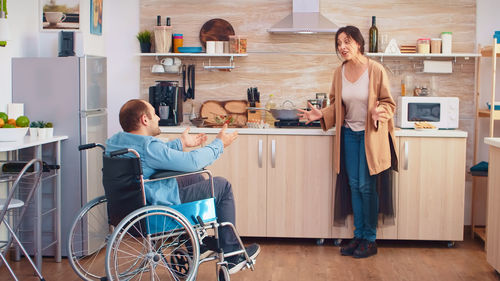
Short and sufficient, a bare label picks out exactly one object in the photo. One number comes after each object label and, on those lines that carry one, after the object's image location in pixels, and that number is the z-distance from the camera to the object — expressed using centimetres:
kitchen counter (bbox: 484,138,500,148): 361
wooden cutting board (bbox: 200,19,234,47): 502
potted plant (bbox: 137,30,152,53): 493
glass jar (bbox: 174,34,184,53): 495
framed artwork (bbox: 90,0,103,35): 460
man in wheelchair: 296
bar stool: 312
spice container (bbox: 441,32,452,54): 475
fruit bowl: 359
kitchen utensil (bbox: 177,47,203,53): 487
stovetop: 455
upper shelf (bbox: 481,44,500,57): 441
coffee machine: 468
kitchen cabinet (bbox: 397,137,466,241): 443
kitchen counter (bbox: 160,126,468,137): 441
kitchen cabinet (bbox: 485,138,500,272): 362
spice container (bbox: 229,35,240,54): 487
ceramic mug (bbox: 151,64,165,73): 496
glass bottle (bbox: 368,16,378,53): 483
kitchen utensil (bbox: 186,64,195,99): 500
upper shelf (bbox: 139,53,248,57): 485
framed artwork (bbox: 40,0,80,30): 438
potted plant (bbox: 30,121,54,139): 383
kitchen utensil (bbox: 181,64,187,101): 502
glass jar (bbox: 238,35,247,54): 487
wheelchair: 279
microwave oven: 461
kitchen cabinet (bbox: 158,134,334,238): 449
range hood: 468
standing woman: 412
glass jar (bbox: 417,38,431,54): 475
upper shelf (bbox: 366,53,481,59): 471
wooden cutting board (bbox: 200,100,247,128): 504
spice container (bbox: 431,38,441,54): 475
